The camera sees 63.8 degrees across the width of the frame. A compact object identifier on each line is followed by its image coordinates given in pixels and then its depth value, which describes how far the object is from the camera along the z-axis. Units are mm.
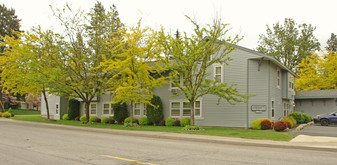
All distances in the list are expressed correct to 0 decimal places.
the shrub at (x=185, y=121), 22562
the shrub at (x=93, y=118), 30341
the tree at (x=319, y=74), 39406
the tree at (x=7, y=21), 51125
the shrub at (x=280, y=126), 17984
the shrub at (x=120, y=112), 27156
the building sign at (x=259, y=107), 20798
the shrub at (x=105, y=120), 28594
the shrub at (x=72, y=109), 33938
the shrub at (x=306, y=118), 28016
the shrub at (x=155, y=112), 24641
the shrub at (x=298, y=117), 25781
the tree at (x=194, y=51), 17938
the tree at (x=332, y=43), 61931
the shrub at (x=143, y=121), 25089
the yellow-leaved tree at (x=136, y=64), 20422
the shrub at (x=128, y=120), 25997
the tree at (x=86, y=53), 23297
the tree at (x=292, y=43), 48219
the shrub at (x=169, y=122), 23609
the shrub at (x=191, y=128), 18525
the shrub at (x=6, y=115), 37281
